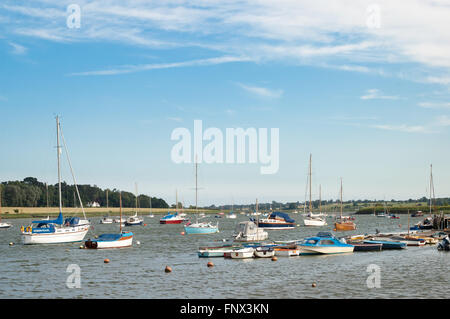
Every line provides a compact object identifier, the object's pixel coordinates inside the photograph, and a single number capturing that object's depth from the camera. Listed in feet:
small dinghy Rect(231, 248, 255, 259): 194.90
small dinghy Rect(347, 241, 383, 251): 229.00
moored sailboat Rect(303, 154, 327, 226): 470.80
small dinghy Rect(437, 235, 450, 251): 228.43
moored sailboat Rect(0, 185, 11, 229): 492.74
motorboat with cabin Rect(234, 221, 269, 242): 269.23
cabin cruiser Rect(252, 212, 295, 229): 425.28
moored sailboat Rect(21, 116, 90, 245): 265.75
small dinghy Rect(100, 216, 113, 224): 611.79
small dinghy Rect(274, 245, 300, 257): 201.87
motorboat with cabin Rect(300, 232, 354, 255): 205.46
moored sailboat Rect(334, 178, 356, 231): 401.33
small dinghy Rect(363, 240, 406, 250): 239.71
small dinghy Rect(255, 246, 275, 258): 196.75
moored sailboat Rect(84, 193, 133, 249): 240.26
